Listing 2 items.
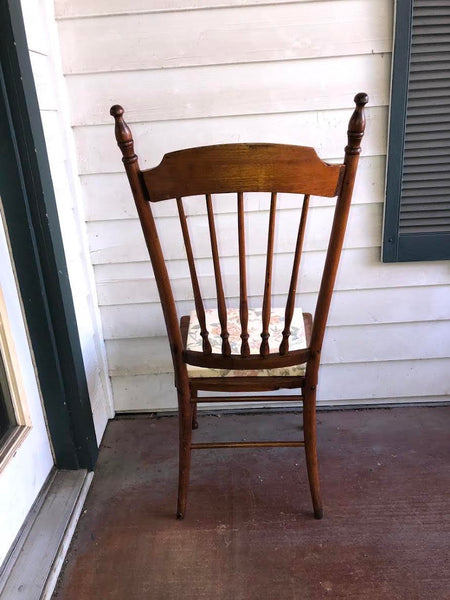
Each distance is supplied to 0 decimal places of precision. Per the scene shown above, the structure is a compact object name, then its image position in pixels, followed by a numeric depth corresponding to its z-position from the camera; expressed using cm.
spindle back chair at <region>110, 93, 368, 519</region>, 105
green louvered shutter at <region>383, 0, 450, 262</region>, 146
